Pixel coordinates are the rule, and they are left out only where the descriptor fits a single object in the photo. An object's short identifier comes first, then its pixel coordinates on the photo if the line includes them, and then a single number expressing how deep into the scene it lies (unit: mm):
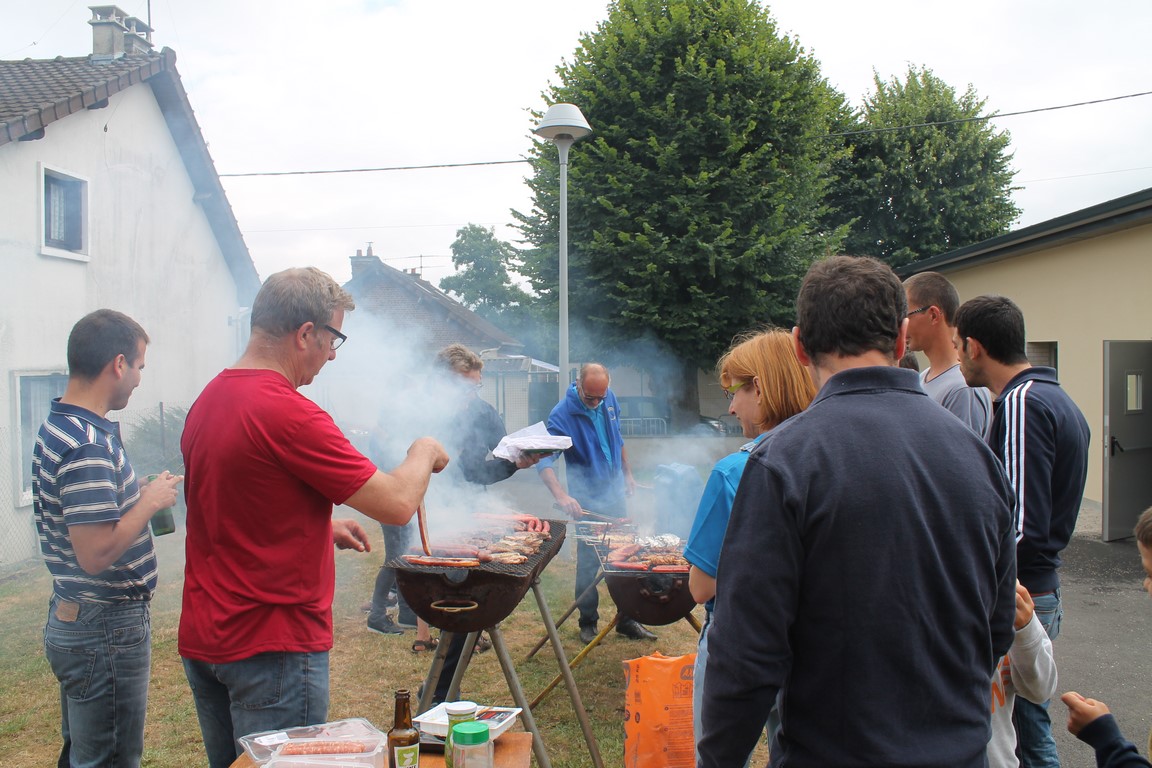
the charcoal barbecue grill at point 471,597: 3205
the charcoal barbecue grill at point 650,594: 3998
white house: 8836
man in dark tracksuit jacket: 2824
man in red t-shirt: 2133
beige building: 8742
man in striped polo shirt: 2494
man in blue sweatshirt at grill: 5617
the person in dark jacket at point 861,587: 1498
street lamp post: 7746
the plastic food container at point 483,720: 2586
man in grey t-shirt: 3637
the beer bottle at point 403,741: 2113
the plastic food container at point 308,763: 1943
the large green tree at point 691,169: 15391
